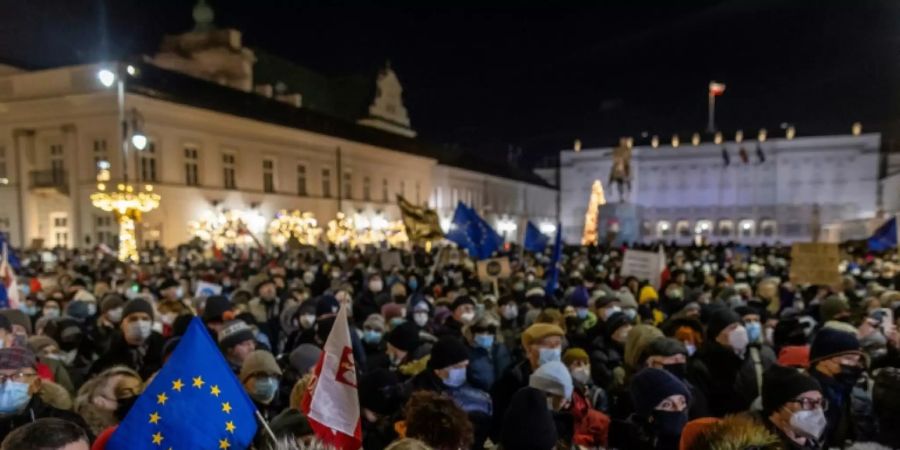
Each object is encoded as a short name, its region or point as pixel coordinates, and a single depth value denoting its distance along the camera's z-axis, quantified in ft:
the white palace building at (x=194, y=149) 91.50
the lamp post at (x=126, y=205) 56.95
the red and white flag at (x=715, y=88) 221.46
